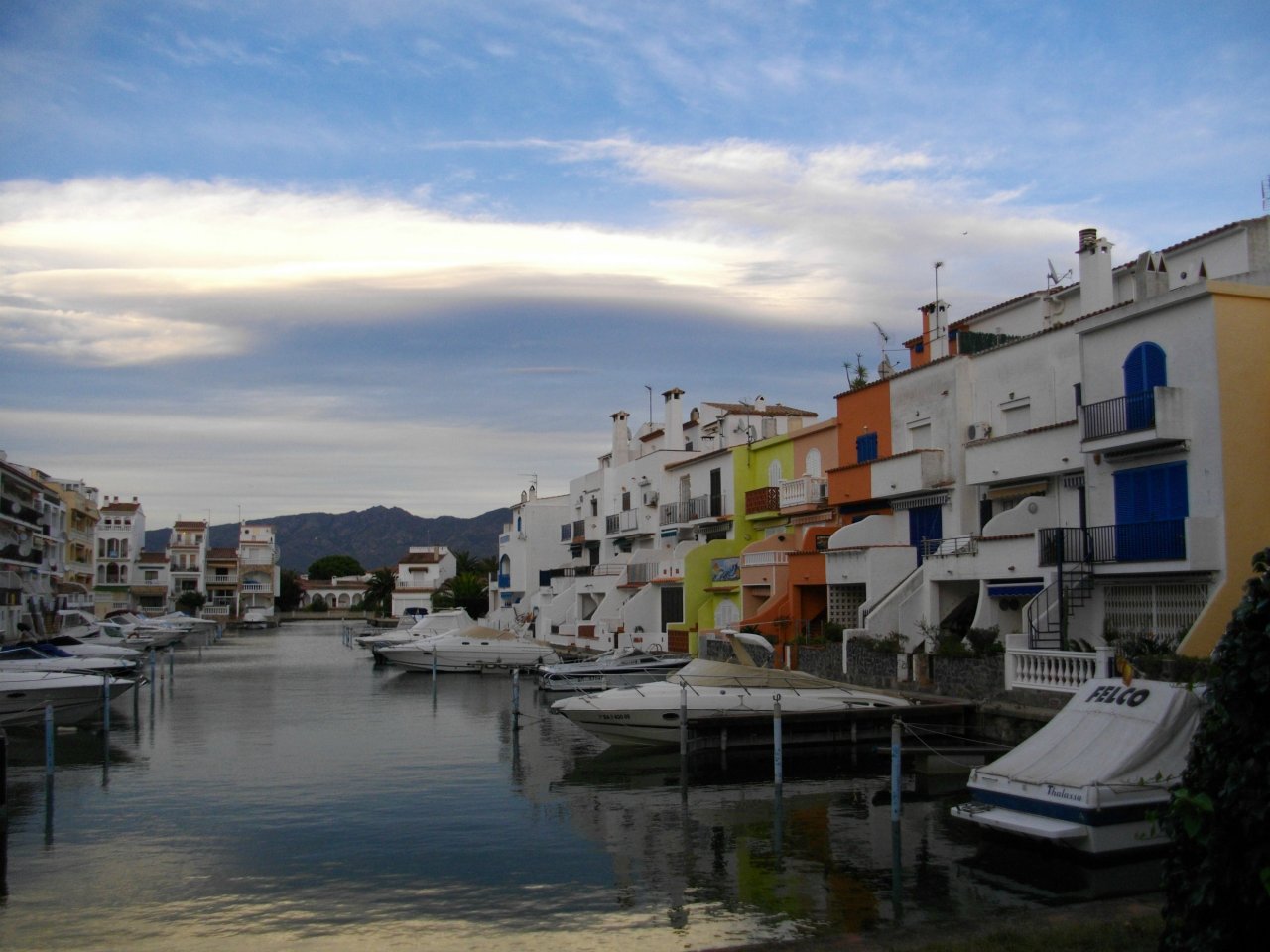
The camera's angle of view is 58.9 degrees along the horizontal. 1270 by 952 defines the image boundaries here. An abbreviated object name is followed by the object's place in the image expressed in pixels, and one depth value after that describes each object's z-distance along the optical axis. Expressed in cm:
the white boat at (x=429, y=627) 6781
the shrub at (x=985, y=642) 2833
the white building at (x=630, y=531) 5097
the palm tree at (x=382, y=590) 13550
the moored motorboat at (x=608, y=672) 3862
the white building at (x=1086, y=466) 2409
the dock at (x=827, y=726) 2664
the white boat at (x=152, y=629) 7731
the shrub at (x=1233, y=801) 673
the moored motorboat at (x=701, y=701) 2716
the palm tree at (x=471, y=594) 9462
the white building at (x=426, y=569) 14788
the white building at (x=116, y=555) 12275
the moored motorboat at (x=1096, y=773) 1539
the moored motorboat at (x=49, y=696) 3020
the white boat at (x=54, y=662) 3706
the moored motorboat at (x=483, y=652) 5381
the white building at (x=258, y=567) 15050
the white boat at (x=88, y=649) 5017
